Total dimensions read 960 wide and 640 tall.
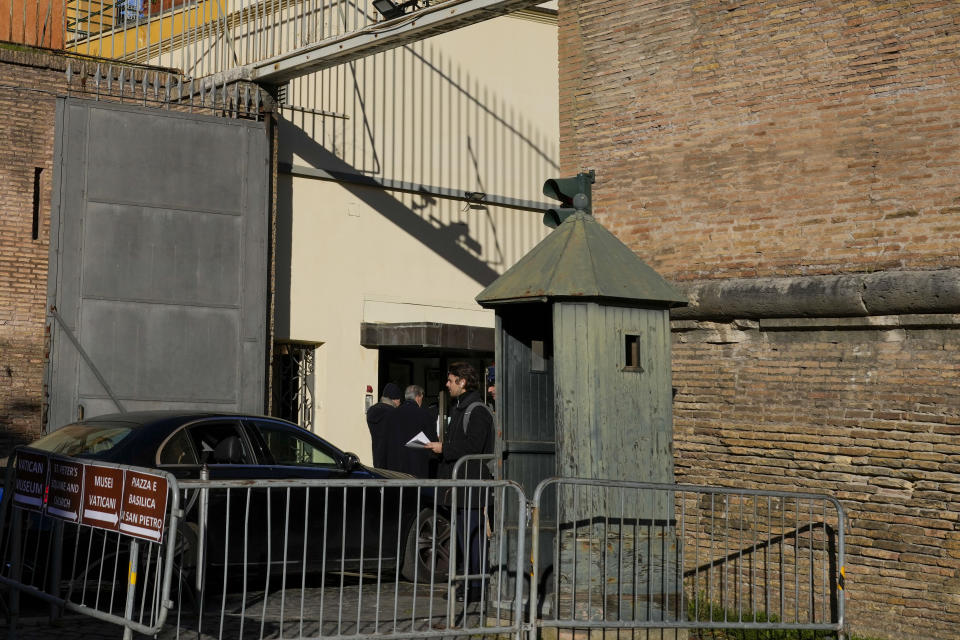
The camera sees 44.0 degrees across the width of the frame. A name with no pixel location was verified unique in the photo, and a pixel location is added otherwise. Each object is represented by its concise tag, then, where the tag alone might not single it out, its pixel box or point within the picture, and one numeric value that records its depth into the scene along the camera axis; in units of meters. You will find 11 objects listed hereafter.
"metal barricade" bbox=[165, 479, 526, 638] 6.86
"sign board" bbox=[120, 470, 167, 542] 6.01
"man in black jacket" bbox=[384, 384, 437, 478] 11.21
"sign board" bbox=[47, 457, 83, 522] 6.62
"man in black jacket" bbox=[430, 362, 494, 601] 9.97
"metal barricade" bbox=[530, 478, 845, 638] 7.18
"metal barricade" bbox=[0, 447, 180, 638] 6.04
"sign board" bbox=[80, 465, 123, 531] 6.33
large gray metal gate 13.64
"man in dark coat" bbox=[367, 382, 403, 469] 11.51
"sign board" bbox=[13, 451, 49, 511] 6.94
